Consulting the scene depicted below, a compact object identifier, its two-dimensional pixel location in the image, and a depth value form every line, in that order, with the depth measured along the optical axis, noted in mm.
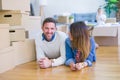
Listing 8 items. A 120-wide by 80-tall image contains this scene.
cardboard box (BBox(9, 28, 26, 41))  2725
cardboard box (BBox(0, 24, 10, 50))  2395
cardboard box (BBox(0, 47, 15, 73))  2350
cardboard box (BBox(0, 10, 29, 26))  2840
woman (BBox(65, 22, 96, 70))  2375
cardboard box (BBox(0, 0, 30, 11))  2733
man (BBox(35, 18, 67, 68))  2541
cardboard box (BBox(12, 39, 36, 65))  2688
